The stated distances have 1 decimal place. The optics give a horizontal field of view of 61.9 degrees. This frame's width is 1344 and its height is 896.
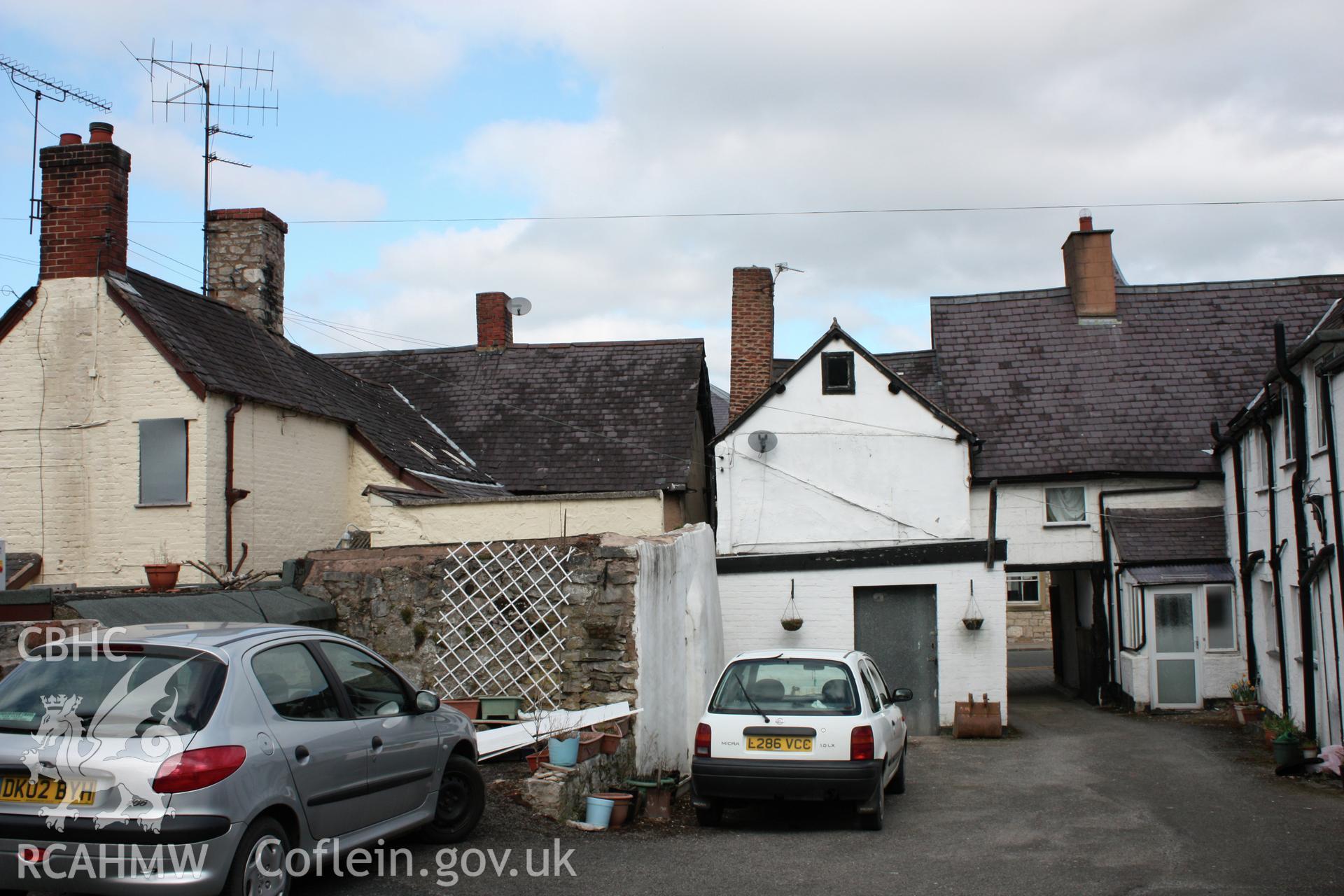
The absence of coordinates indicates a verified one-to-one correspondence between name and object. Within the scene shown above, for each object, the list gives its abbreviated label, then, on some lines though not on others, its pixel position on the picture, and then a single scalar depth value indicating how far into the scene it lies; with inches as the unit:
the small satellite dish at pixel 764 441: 772.6
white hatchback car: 384.2
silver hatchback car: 214.5
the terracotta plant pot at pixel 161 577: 483.5
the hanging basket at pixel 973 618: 700.0
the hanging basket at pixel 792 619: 715.4
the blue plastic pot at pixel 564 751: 378.3
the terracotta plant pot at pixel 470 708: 441.4
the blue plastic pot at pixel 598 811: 369.4
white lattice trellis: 451.8
